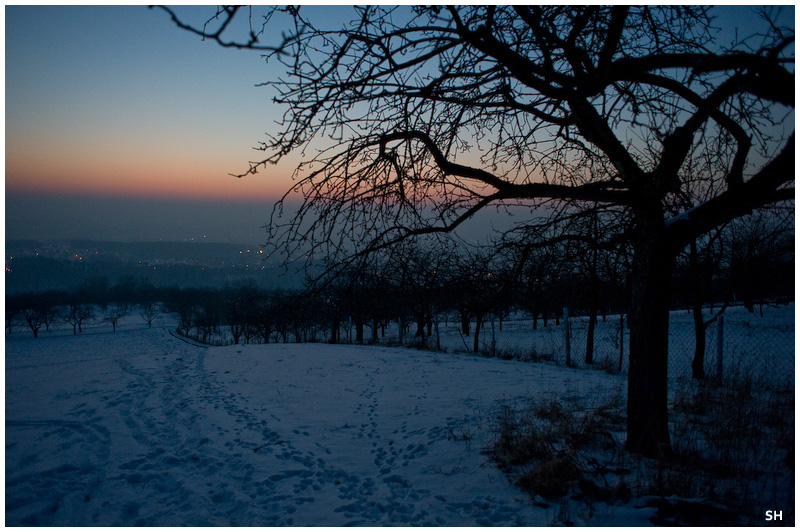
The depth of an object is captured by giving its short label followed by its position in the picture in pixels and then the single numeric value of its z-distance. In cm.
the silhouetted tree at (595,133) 324
